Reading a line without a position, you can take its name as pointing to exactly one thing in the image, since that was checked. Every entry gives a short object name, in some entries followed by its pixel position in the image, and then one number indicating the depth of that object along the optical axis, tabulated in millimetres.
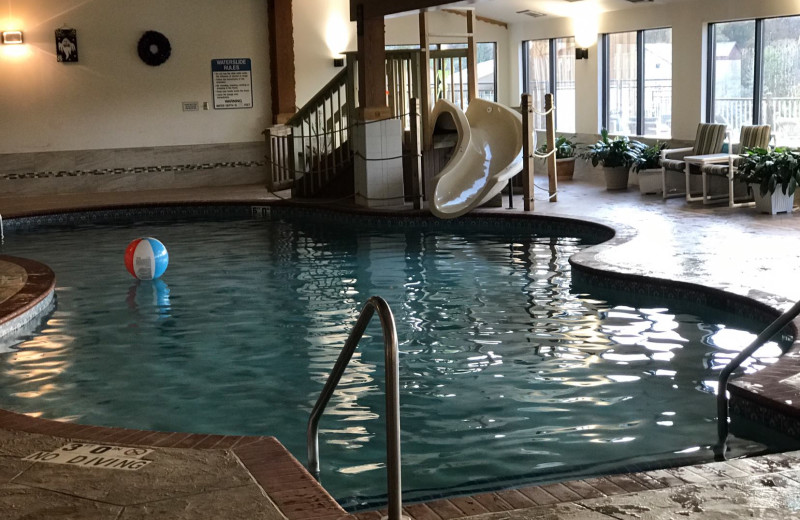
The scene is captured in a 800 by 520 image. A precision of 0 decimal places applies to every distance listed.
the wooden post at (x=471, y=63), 12492
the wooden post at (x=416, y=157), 11727
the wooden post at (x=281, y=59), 15938
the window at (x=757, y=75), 11492
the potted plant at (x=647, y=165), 12734
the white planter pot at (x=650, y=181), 12719
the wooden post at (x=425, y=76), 11828
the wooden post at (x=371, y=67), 12188
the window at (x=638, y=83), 13820
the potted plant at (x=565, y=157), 14875
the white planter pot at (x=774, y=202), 10312
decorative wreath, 15508
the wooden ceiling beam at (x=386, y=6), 10598
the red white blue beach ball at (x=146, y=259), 8664
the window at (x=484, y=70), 16891
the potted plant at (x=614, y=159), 13164
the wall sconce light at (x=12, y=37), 14734
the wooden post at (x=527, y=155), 11391
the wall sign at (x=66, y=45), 15039
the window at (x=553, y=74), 15969
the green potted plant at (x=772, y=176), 10180
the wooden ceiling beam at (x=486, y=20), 16594
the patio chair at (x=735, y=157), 11070
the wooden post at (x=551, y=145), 12141
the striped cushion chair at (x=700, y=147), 11922
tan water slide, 11328
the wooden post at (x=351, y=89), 13023
